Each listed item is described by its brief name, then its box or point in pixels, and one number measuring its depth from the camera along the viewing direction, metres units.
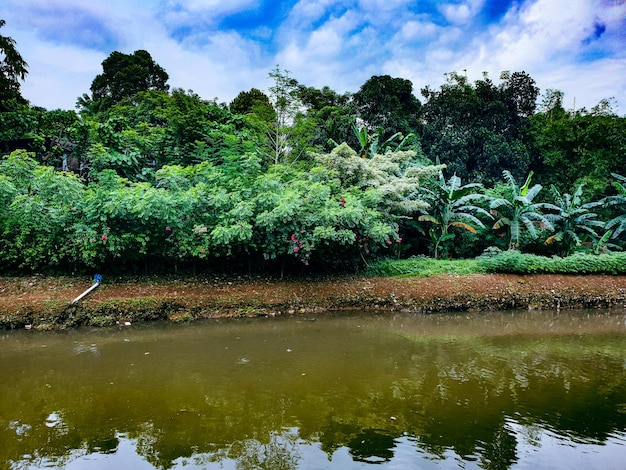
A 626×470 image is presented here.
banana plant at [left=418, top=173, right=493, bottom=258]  14.80
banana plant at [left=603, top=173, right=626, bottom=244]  16.02
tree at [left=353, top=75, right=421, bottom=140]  18.62
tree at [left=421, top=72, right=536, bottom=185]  18.84
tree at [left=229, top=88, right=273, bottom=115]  20.95
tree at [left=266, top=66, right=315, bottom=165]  14.96
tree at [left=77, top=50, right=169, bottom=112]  23.55
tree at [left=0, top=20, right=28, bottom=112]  15.13
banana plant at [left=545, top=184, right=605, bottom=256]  15.96
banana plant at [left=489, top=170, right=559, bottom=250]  14.93
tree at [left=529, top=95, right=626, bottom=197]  18.22
